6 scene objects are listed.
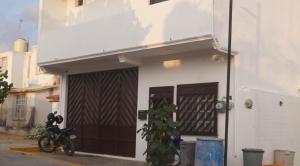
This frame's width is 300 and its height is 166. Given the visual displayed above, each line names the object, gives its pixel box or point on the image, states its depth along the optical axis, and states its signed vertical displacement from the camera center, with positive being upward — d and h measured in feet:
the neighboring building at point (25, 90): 94.58 +6.05
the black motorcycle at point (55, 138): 53.26 -2.14
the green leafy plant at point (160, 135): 38.55 -1.04
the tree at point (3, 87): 40.80 +2.81
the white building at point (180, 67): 41.96 +5.94
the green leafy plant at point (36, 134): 81.73 -2.59
